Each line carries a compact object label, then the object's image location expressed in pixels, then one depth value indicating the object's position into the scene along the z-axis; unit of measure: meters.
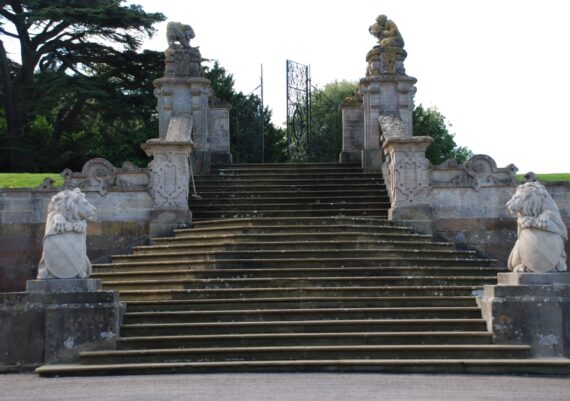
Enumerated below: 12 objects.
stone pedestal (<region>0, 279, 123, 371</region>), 11.60
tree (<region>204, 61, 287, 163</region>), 26.20
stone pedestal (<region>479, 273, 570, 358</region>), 11.63
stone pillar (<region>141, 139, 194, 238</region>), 17.48
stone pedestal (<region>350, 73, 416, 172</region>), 20.64
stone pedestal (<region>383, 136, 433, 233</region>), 17.42
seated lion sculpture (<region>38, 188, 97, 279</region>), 11.73
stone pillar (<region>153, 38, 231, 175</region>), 20.72
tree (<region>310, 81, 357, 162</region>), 26.81
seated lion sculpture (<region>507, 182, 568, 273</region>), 11.84
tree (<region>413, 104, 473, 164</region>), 37.47
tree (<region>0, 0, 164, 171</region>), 28.88
